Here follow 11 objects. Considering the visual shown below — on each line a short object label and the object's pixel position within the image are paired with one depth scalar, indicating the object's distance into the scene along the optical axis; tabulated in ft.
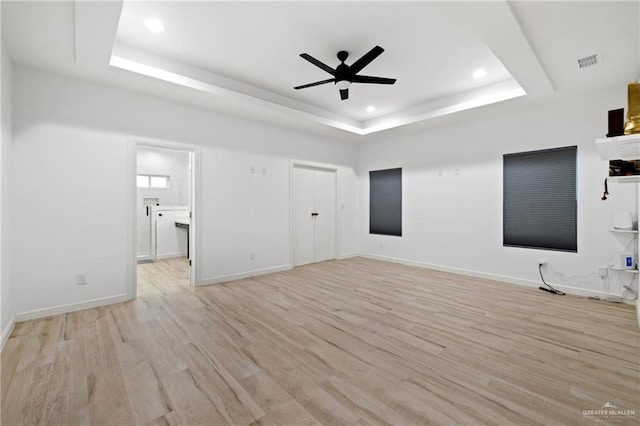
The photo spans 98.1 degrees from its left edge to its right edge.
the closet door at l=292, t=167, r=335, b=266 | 19.31
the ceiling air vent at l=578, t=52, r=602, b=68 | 9.72
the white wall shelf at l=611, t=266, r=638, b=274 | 11.19
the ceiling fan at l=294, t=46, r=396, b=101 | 10.12
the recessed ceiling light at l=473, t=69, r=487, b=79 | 12.59
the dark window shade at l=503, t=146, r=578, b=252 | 13.32
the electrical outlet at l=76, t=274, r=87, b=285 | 11.02
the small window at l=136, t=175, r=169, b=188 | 22.47
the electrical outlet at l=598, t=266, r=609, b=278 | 12.23
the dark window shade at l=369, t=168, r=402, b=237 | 20.29
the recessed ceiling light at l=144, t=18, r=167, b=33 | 9.13
